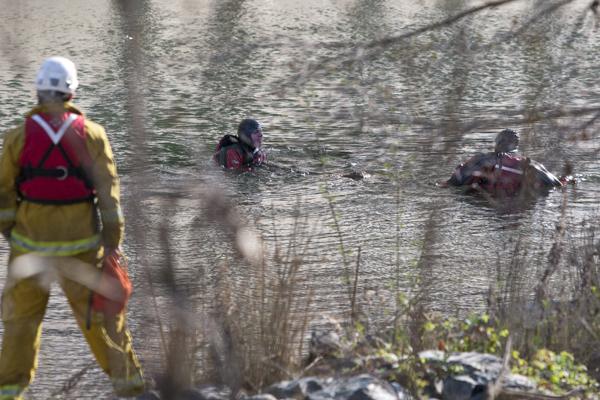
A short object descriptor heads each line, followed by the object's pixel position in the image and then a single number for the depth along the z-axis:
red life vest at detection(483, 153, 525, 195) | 24.82
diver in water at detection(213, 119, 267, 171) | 29.42
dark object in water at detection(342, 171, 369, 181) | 29.37
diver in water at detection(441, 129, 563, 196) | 25.17
